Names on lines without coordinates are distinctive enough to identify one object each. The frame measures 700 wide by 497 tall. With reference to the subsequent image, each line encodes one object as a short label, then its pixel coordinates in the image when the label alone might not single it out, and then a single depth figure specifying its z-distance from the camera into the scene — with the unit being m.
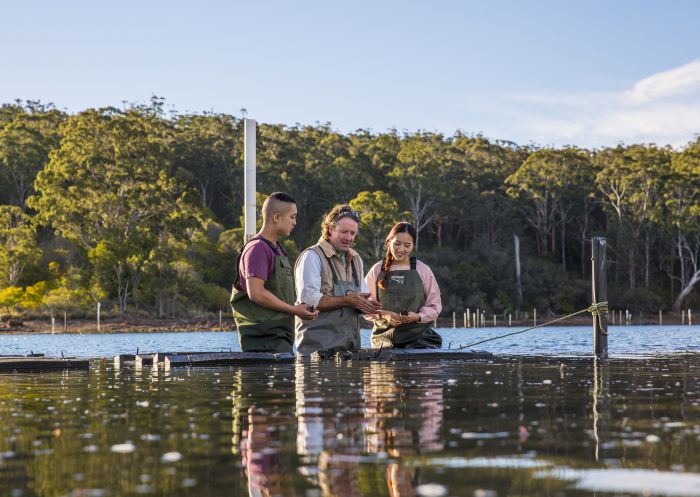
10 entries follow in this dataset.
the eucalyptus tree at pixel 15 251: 61.72
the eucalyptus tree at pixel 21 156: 71.00
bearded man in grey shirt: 9.72
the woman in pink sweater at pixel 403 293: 10.65
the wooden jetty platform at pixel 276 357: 9.73
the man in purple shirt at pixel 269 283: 9.21
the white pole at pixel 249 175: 16.38
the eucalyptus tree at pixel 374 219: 67.00
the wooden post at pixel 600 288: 13.29
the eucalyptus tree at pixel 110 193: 61.97
